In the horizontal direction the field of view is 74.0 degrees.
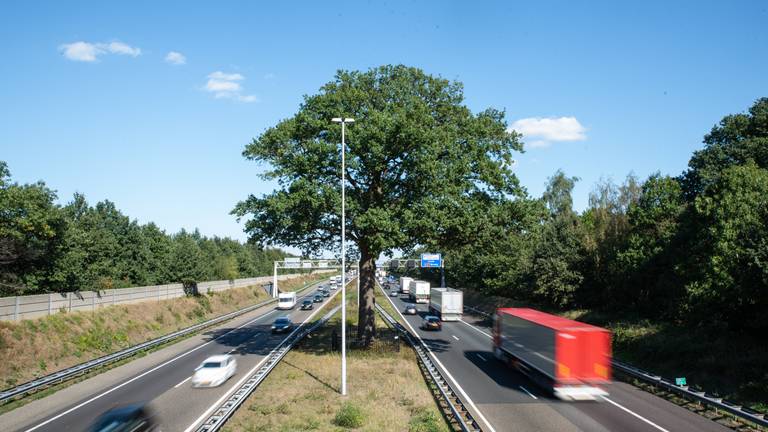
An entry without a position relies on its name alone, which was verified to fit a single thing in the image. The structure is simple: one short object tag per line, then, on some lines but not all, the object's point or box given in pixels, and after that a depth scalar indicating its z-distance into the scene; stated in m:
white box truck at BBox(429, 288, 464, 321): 57.69
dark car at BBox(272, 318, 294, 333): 48.25
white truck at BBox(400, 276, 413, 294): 105.59
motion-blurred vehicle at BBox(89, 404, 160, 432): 14.21
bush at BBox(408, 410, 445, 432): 17.55
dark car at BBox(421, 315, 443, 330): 50.19
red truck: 21.94
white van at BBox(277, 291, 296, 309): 75.55
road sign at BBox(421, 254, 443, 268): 61.66
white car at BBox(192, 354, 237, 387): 25.20
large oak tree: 29.44
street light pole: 23.53
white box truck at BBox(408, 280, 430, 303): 83.00
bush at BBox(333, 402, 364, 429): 18.30
